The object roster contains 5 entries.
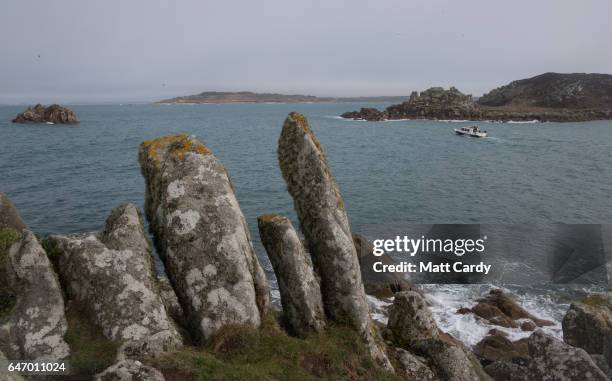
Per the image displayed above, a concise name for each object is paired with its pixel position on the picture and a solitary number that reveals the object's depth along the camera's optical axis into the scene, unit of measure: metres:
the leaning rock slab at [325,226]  13.03
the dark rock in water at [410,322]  14.62
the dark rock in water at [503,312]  22.72
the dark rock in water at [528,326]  21.95
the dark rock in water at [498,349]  19.00
